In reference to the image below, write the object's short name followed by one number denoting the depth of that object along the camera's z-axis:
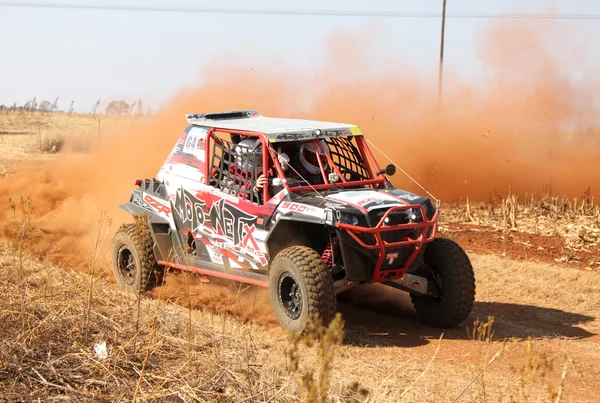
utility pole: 29.78
